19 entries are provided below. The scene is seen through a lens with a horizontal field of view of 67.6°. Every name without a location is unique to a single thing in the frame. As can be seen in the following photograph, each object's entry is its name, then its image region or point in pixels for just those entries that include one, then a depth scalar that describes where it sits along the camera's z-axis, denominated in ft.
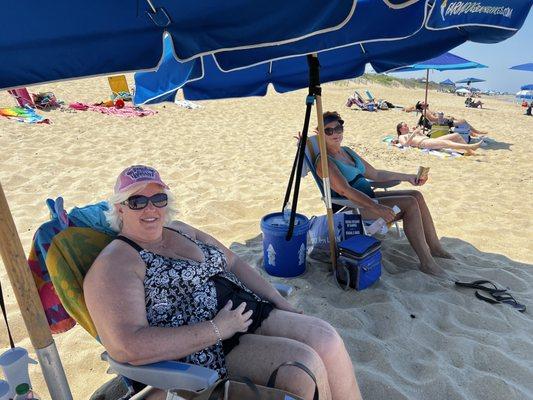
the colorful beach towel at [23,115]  30.71
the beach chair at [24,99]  35.86
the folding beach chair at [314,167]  11.23
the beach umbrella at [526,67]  44.19
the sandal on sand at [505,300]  9.73
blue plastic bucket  10.72
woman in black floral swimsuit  5.38
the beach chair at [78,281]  5.16
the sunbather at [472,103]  70.94
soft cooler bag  10.17
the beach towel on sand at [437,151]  26.07
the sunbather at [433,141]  26.58
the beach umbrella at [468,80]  74.00
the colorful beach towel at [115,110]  37.58
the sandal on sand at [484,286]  10.21
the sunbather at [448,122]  29.14
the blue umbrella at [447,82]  81.56
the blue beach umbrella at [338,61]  8.01
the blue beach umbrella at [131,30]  4.29
